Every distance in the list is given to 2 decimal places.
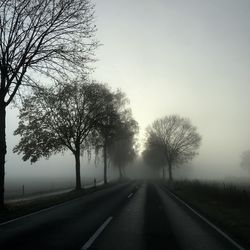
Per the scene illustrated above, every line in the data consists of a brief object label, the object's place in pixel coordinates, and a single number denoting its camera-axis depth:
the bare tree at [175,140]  73.81
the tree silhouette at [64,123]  36.81
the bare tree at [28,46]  17.48
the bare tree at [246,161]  177.38
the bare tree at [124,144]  49.53
